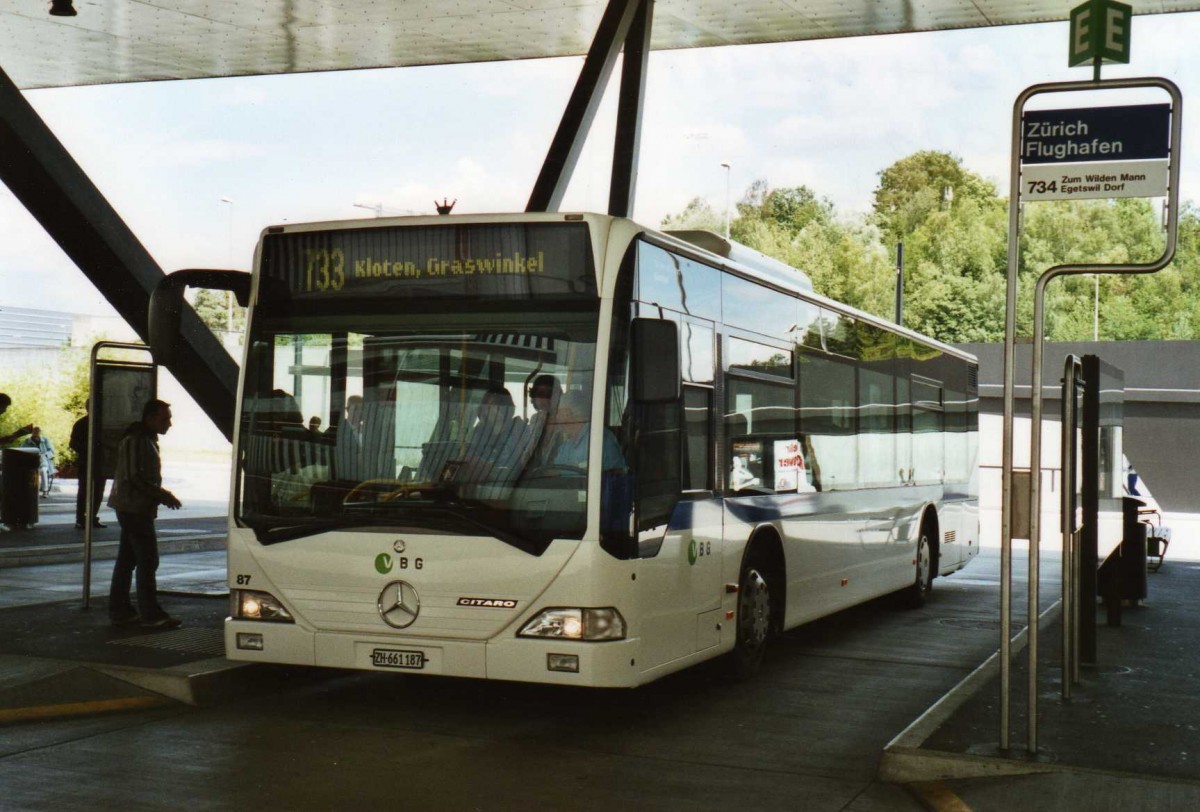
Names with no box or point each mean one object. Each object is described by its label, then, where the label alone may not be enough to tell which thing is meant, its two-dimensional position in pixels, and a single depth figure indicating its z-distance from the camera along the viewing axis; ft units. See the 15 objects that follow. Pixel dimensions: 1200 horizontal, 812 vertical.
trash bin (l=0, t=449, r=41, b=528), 65.82
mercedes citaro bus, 25.70
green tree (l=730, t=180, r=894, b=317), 296.51
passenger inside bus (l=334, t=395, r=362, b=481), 26.81
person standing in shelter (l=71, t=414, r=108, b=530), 42.15
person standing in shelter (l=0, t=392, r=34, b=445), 56.44
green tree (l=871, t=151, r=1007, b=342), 284.41
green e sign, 24.08
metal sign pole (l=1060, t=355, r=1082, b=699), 28.53
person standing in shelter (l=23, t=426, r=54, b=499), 94.89
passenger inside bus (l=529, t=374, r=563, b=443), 25.82
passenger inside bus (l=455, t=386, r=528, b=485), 25.86
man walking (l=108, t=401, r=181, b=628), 35.73
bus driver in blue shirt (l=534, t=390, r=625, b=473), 25.68
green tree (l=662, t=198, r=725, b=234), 300.81
